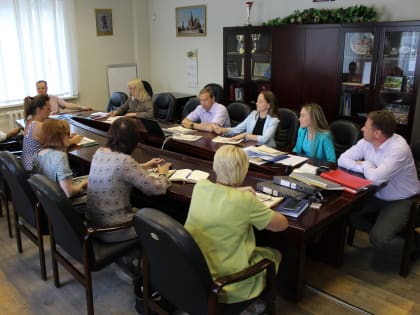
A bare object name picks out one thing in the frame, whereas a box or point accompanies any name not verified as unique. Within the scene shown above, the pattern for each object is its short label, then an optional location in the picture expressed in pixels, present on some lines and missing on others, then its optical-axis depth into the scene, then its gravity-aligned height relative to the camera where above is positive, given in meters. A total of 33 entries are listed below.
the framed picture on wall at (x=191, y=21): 6.05 +0.54
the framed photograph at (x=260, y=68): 5.22 -0.14
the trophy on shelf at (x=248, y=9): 5.21 +0.61
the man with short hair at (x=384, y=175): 2.54 -0.74
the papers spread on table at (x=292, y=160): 2.86 -0.73
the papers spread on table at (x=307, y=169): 2.65 -0.73
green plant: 4.23 +0.44
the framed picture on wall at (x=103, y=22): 6.20 +0.53
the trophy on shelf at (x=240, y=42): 5.29 +0.18
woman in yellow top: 1.70 -0.69
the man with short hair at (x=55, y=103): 4.91 -0.57
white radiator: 5.46 -0.79
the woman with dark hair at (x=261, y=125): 3.57 -0.62
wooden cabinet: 4.05 -0.10
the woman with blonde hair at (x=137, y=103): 4.94 -0.57
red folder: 2.36 -0.74
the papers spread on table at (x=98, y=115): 4.68 -0.68
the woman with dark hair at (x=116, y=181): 2.18 -0.67
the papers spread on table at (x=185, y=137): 3.61 -0.72
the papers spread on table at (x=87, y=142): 3.41 -0.72
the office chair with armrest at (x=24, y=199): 2.40 -0.88
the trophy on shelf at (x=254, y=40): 5.15 +0.21
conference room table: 1.99 -0.84
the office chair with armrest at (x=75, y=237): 1.97 -0.93
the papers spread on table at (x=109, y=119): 4.46 -0.69
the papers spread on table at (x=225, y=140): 3.52 -0.72
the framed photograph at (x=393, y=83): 4.11 -0.26
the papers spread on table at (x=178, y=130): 3.94 -0.71
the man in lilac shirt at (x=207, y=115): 4.14 -0.61
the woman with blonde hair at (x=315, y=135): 3.13 -0.60
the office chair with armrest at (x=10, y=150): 3.04 -0.89
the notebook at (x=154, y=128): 3.73 -0.66
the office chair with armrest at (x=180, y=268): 1.53 -0.86
